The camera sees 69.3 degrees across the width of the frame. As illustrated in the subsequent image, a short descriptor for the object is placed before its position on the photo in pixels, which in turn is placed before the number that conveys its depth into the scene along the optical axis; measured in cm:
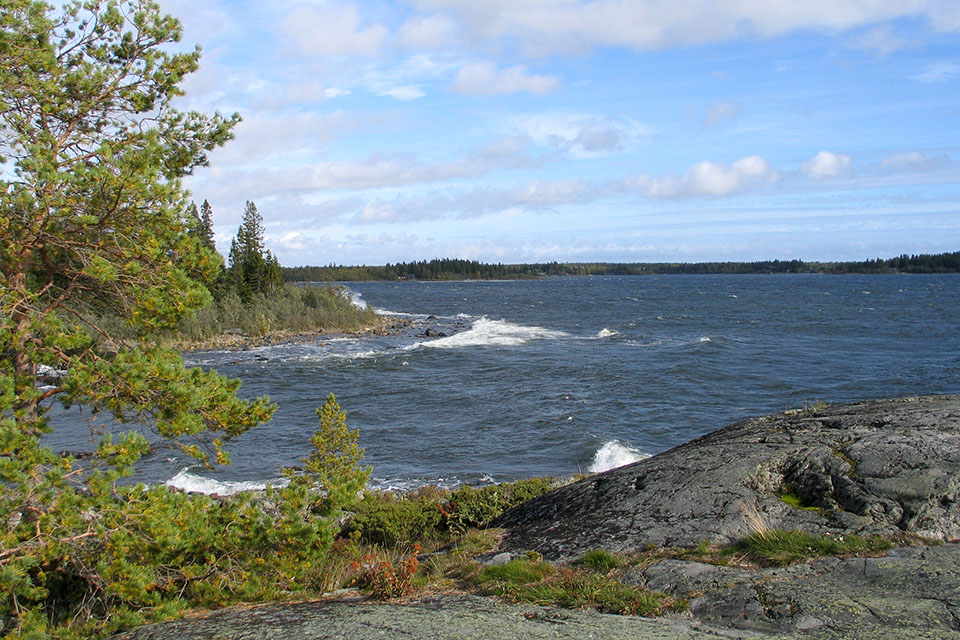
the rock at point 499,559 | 710
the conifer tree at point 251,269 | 5872
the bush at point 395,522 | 985
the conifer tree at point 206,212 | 7056
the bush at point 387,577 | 641
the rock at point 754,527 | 518
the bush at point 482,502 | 1008
